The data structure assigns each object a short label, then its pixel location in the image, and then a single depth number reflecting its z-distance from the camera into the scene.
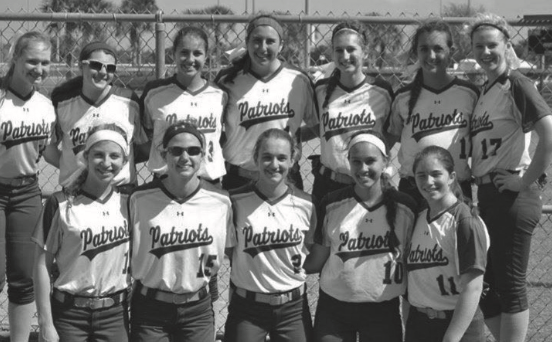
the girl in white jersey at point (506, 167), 4.67
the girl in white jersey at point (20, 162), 5.17
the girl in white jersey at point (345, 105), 5.06
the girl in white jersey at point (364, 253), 4.49
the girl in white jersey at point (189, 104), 5.04
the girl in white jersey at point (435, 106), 4.91
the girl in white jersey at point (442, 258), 4.29
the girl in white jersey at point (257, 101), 5.19
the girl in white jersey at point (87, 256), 4.36
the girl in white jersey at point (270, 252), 4.51
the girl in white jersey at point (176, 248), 4.43
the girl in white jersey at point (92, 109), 5.00
